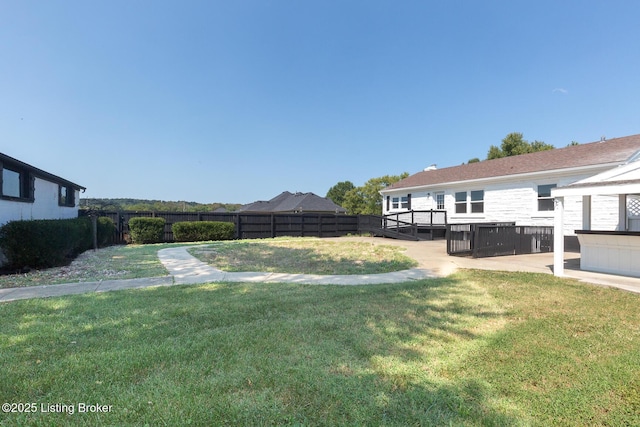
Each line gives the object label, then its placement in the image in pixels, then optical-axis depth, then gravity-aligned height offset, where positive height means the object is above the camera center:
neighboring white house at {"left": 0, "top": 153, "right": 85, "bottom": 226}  7.67 +0.70
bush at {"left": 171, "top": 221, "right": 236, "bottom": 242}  16.22 -1.02
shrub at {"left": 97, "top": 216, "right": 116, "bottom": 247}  13.17 -0.84
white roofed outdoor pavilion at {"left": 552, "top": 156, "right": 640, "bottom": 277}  6.31 -0.64
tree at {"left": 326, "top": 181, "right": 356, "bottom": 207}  60.31 +4.92
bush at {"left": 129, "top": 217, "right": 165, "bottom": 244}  15.12 -0.84
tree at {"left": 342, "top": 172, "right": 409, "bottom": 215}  38.97 +2.36
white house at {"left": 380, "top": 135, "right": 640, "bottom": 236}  11.10 +1.39
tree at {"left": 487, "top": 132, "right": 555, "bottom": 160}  30.66 +7.34
